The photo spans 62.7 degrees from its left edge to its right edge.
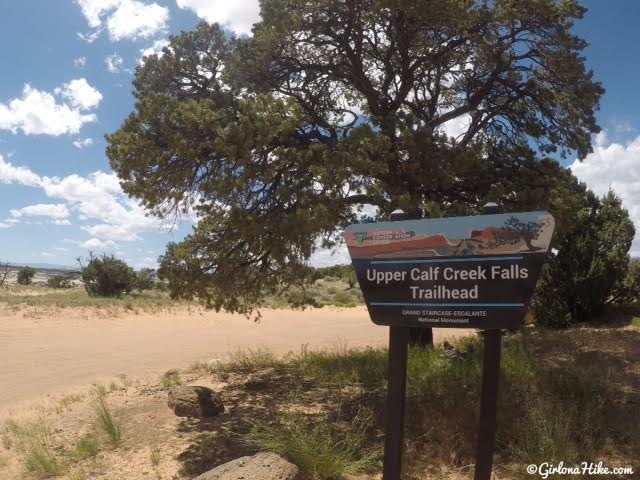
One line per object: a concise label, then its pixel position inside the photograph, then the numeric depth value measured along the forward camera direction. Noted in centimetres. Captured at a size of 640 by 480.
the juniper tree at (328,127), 793
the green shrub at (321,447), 530
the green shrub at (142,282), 3550
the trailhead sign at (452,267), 394
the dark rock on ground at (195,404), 775
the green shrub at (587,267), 1398
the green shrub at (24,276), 5094
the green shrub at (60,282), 4731
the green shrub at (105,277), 3206
